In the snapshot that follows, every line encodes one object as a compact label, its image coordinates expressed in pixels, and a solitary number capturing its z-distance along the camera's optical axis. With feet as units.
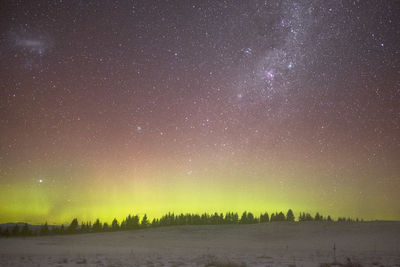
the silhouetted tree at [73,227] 359.66
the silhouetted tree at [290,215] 404.36
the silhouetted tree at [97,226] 380.97
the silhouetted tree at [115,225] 395.96
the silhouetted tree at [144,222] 406.48
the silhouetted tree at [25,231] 335.06
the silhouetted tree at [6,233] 324.60
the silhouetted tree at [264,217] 450.30
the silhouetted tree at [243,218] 432.66
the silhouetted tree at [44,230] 344.49
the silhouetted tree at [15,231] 333.01
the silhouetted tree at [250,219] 434.34
